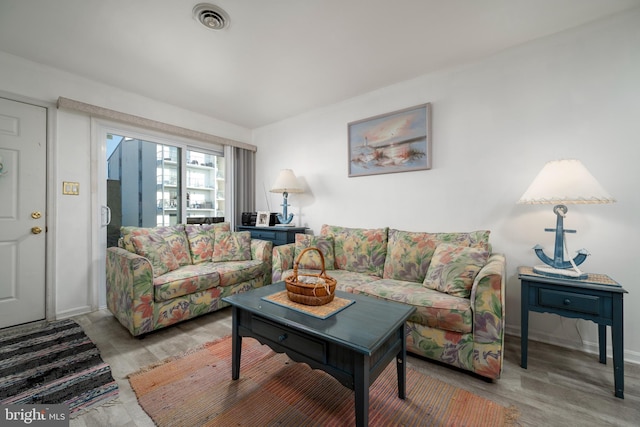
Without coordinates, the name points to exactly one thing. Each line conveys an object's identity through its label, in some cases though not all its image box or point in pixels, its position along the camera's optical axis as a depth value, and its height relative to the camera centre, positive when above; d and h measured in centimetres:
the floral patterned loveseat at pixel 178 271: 209 -56
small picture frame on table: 361 -8
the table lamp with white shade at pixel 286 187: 334 +35
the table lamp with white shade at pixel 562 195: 164 +12
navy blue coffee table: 107 -59
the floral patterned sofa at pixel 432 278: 157 -53
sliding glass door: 297 +40
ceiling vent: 174 +138
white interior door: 230 +3
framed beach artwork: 265 +78
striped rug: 142 -100
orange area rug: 128 -102
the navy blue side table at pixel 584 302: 147 -55
